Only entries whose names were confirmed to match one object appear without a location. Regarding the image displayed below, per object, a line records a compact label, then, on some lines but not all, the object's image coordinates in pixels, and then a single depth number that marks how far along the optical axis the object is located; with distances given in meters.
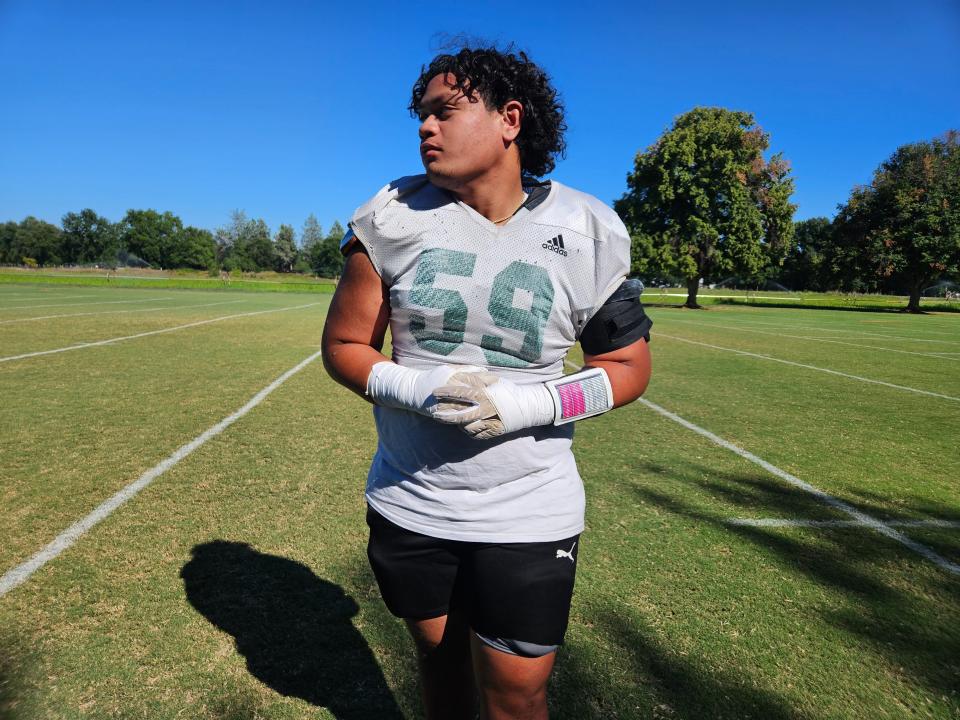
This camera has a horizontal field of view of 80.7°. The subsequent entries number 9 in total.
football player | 1.45
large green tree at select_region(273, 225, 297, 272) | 116.12
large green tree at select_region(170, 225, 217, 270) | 113.00
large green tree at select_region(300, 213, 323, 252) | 121.12
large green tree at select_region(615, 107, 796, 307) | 38.47
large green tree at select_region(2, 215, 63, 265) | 110.69
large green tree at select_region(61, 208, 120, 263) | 113.75
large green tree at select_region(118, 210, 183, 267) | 115.50
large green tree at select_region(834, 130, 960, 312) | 38.94
